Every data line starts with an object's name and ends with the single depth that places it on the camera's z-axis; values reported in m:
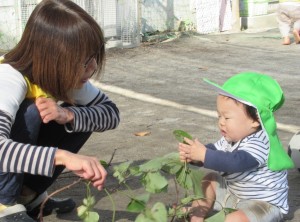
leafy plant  2.35
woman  2.33
